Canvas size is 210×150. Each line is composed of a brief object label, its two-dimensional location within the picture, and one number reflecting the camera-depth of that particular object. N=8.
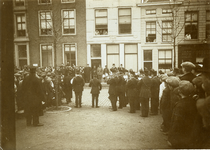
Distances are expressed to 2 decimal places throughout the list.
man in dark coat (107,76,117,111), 9.06
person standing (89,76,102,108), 9.62
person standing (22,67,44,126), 6.38
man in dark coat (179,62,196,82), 4.47
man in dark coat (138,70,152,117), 7.88
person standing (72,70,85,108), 9.66
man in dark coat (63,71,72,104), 10.55
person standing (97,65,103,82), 18.20
